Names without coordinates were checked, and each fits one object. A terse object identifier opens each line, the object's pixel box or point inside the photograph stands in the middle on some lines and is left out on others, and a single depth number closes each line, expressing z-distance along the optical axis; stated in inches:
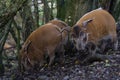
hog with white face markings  274.4
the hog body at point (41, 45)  277.0
